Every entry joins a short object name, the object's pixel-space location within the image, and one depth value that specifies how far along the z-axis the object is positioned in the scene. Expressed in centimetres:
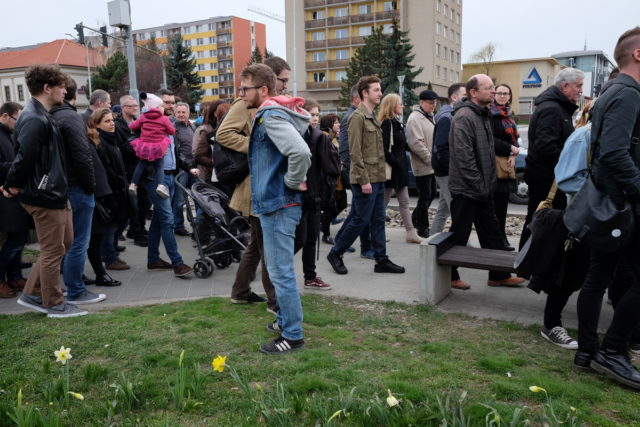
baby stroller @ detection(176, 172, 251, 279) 659
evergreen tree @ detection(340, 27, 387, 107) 4859
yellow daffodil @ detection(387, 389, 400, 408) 275
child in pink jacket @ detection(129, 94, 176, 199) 684
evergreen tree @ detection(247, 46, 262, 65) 8774
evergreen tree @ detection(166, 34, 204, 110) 7262
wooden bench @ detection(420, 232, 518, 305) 516
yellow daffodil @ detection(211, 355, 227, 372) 326
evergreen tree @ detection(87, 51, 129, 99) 5469
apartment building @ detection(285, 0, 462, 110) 6562
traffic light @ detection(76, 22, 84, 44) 2520
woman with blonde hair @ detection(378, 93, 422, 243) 734
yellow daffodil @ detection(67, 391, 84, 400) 316
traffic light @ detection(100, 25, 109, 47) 2281
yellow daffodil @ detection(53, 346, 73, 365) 337
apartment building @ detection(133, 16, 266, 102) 10931
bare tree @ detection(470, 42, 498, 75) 7606
